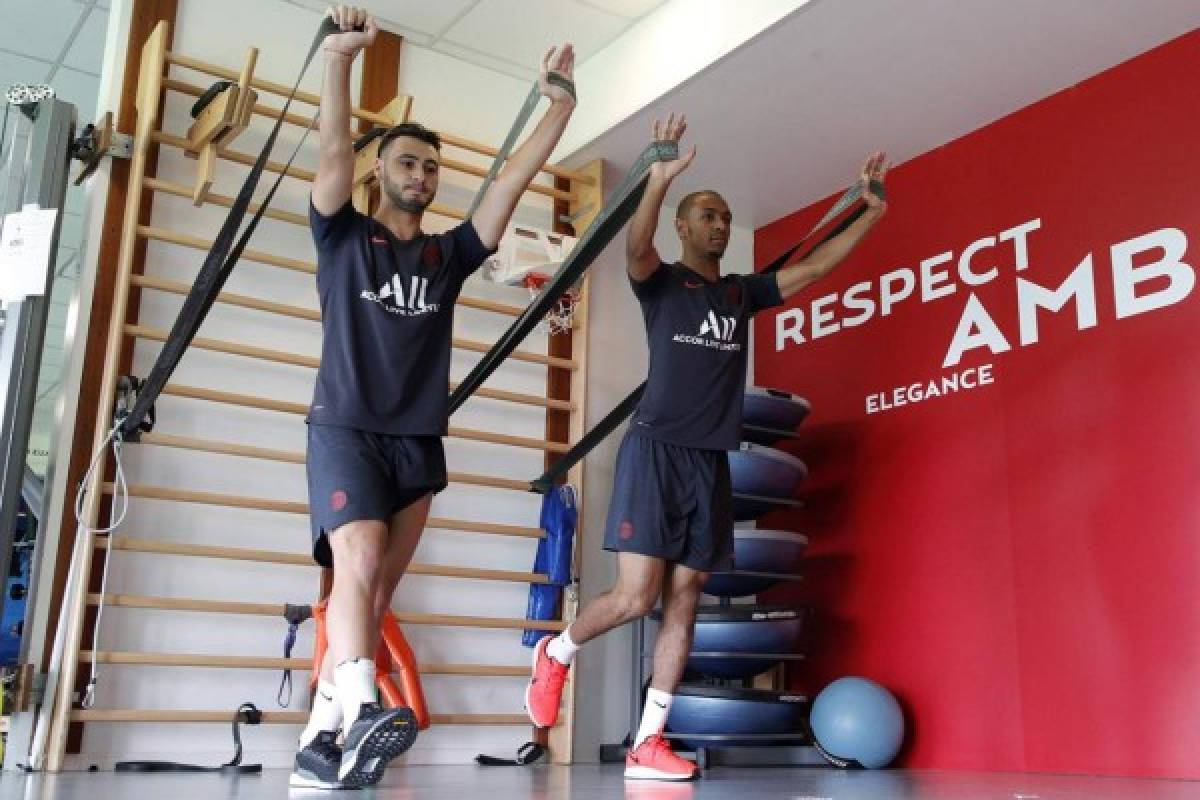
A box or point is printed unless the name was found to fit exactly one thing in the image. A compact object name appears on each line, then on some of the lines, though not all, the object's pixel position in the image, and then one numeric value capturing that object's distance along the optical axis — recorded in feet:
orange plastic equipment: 11.74
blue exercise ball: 13.25
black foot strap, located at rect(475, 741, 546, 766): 13.55
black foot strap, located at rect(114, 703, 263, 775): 11.46
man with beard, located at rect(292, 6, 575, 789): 7.98
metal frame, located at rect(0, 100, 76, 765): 10.70
